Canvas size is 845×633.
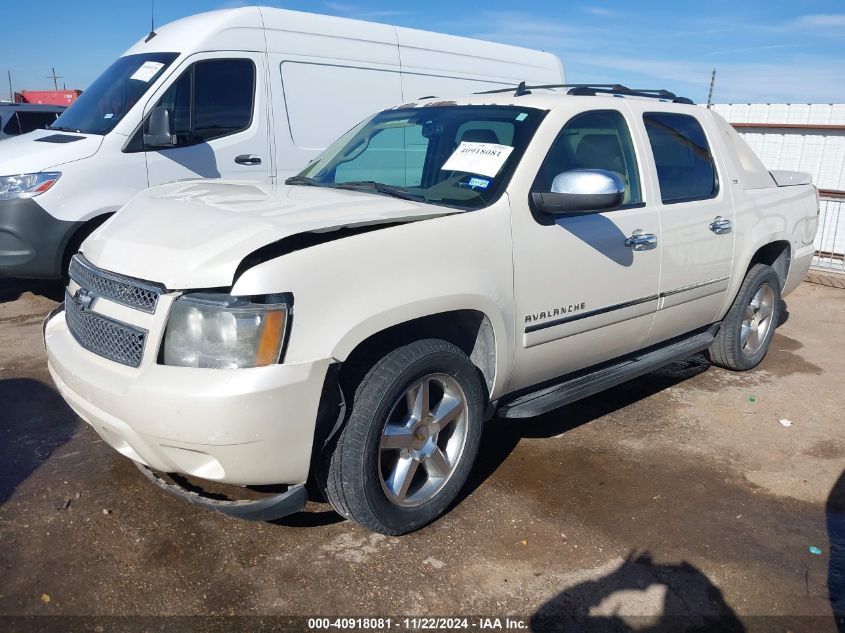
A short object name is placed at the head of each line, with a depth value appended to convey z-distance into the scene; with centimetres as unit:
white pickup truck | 250
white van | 593
